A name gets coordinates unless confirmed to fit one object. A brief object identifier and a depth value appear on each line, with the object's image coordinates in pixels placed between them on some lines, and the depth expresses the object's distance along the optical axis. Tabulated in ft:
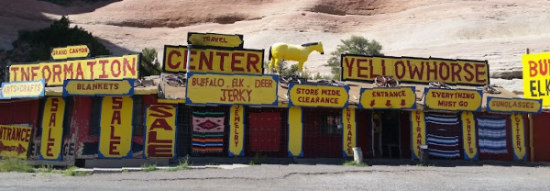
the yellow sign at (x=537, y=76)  74.49
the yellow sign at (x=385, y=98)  62.03
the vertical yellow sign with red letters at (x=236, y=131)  58.95
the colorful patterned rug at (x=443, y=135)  64.80
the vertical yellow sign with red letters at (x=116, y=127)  55.83
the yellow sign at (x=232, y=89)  57.62
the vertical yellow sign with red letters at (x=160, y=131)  56.65
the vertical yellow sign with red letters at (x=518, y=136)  67.51
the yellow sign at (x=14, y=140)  57.31
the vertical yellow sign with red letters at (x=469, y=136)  65.00
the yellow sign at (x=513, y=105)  65.26
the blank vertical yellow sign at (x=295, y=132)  60.18
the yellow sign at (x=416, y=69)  76.84
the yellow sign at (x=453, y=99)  63.52
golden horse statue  73.56
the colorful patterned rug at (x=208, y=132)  58.80
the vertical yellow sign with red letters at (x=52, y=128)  56.29
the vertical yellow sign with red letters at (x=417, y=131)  63.26
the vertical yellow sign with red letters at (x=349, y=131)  61.87
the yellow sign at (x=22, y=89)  55.36
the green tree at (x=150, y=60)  132.22
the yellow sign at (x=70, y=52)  71.72
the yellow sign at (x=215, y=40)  70.49
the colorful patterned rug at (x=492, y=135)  66.13
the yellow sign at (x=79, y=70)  66.13
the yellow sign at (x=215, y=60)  70.90
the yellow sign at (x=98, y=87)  54.95
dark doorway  67.26
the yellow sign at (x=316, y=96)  59.67
